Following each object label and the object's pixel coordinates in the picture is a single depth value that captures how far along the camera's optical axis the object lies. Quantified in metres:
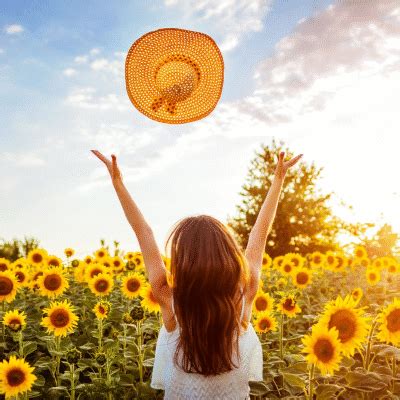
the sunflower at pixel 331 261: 8.55
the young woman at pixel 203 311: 2.89
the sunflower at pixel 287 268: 7.66
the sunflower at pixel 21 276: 6.38
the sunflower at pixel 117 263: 7.82
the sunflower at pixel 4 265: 6.91
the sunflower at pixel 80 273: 7.06
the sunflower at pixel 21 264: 7.31
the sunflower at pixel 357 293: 5.68
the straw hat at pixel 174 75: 3.76
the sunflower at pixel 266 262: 8.76
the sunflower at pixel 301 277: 6.67
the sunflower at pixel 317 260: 9.21
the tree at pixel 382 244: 16.25
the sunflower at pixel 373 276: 7.49
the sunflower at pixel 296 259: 7.97
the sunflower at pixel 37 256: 7.82
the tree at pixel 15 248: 17.12
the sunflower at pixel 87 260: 7.79
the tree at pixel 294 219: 26.80
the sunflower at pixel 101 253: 8.28
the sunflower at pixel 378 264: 8.33
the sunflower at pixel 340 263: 8.59
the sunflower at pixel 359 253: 9.17
